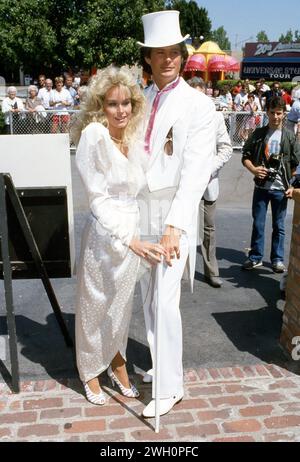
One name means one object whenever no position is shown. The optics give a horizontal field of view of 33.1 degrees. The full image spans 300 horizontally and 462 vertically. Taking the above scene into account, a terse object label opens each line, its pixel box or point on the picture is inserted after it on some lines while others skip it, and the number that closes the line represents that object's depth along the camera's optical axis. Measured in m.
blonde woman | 2.70
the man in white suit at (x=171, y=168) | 2.75
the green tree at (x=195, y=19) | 59.81
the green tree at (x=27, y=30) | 21.61
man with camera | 4.96
